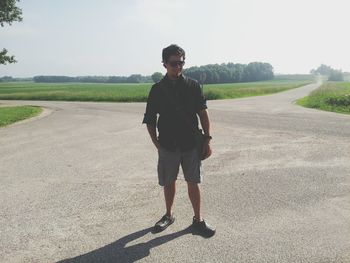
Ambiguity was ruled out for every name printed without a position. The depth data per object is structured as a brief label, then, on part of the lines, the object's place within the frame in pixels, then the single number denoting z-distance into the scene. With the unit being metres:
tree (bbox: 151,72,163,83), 74.96
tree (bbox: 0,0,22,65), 20.03
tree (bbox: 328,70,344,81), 145.11
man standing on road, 3.99
